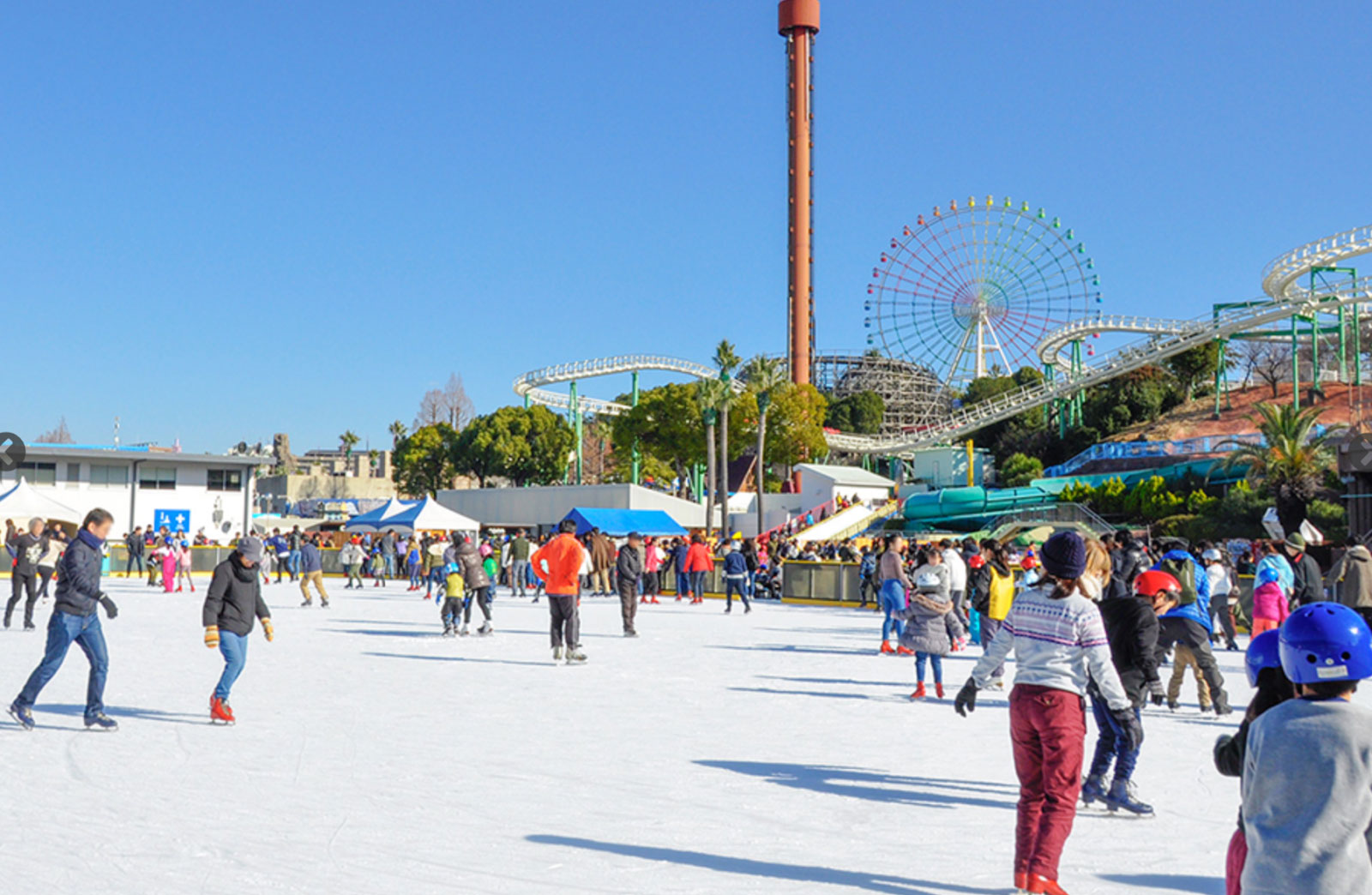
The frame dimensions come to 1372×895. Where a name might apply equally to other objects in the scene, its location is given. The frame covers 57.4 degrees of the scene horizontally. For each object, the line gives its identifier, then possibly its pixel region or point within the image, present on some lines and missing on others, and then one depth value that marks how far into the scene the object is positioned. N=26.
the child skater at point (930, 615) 10.91
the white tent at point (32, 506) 34.88
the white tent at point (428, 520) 38.68
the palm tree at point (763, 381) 55.59
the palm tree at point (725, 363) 57.81
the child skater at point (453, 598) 16.98
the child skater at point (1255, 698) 2.94
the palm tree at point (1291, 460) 37.53
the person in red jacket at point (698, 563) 28.30
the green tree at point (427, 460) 76.69
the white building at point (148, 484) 47.28
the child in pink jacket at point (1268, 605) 12.02
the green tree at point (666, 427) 62.75
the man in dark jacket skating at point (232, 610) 8.95
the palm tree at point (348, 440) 120.25
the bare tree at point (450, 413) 91.44
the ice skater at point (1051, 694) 4.99
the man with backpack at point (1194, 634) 10.12
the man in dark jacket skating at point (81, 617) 8.56
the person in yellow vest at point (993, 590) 11.91
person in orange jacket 13.50
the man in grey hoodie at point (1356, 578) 11.73
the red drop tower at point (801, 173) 84.81
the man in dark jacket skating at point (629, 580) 17.81
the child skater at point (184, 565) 31.71
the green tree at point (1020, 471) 60.19
